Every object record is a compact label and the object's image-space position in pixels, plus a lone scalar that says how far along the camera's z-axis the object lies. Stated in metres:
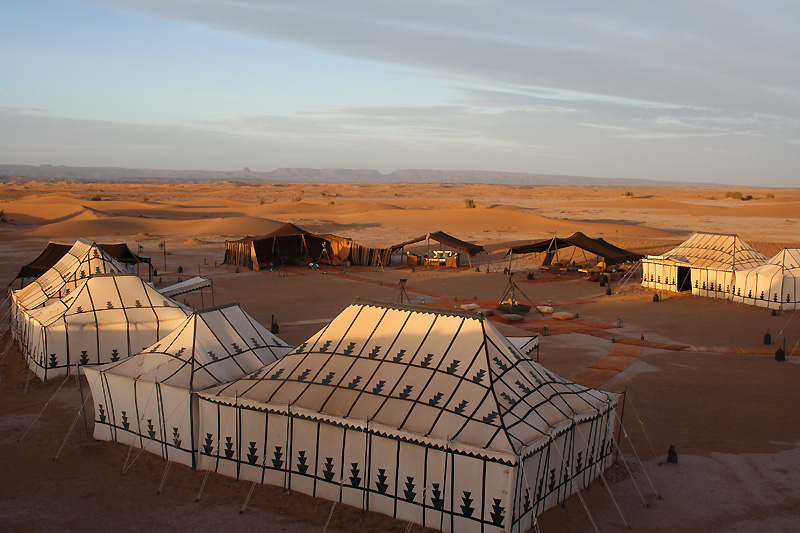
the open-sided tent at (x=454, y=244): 36.34
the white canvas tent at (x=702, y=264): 27.86
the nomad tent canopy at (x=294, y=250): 37.50
